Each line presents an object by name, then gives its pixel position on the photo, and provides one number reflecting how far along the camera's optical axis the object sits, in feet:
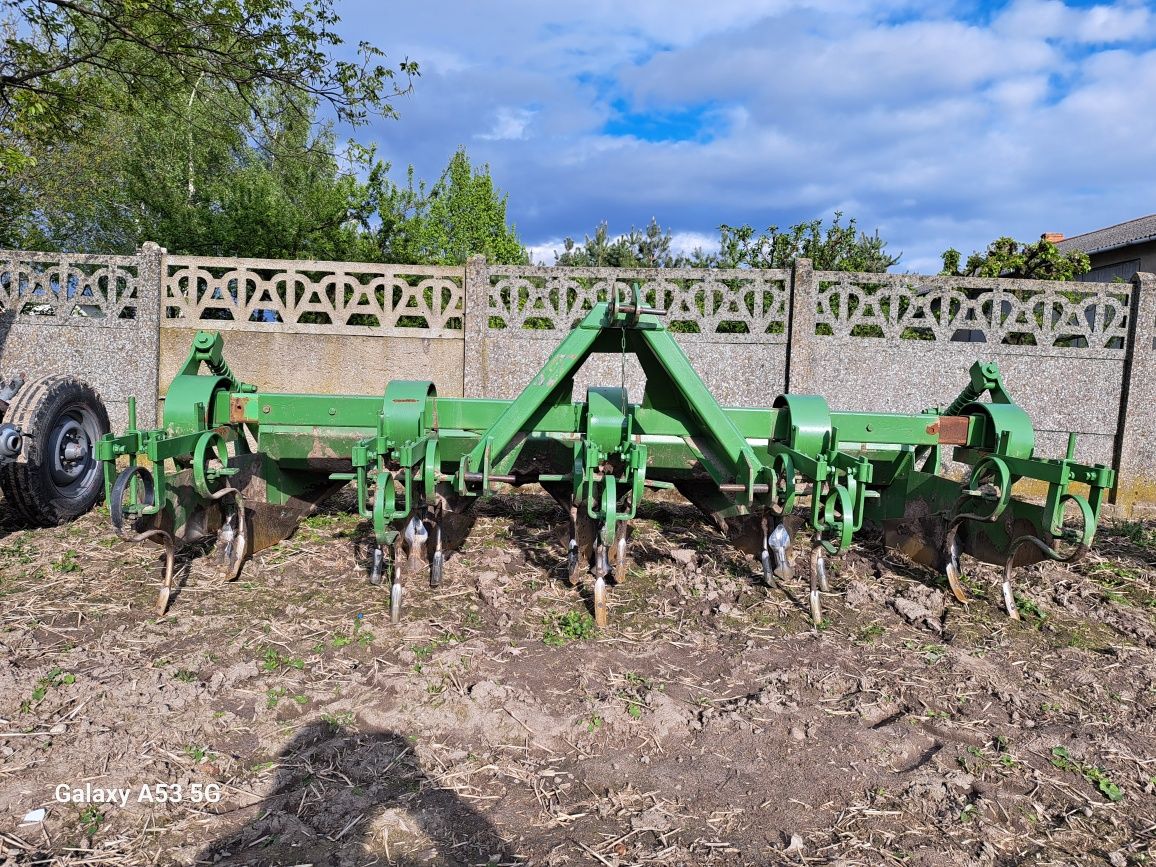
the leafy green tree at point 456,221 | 60.29
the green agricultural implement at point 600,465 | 11.57
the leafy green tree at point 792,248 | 40.16
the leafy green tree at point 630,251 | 80.12
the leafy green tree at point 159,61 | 22.86
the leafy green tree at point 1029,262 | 30.71
